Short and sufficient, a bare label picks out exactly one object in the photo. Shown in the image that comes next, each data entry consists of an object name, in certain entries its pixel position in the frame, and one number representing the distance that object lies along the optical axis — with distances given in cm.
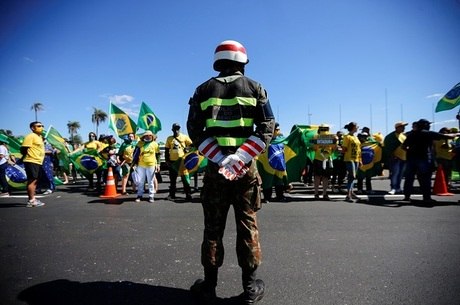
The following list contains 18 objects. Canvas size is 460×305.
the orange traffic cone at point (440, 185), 856
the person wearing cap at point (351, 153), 771
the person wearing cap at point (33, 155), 716
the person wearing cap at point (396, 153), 903
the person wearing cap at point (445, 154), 924
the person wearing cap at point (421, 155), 721
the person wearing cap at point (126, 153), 1021
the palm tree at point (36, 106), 6569
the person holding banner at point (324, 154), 792
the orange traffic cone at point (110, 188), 909
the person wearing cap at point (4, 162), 939
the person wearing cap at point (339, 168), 991
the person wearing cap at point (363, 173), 963
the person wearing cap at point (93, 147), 1086
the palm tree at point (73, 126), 8375
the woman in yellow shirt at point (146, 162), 805
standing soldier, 245
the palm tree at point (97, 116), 8121
